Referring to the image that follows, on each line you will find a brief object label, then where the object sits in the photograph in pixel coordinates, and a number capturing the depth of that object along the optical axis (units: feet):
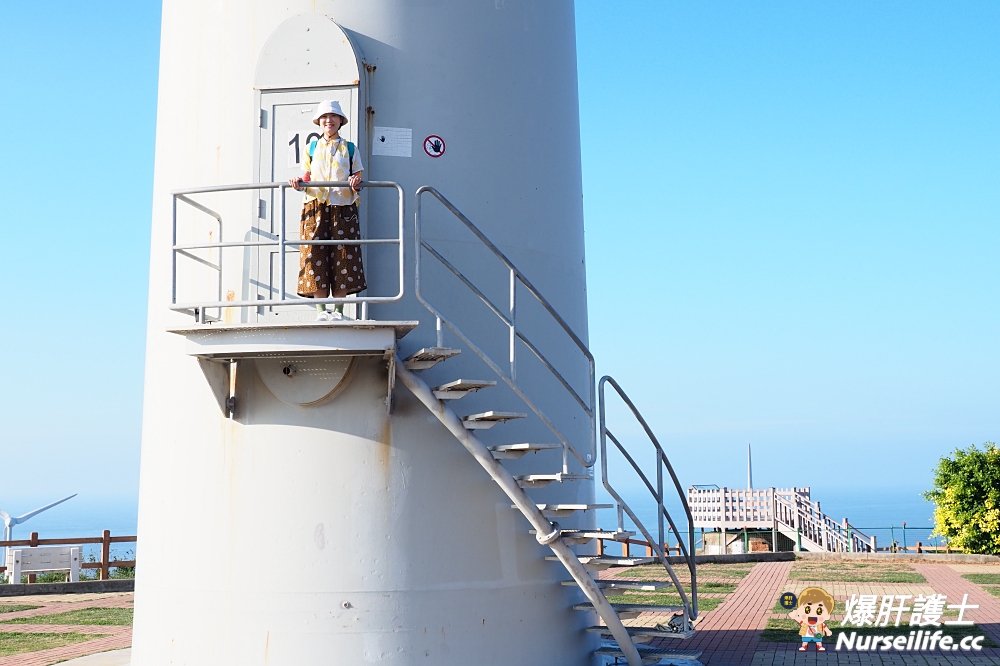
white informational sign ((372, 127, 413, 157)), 29.58
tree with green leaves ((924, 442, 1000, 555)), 84.84
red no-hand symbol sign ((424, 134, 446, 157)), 30.07
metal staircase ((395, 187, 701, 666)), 26.61
